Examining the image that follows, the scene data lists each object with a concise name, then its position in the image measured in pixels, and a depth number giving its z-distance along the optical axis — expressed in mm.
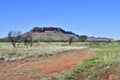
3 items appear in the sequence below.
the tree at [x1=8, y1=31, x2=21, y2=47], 38602
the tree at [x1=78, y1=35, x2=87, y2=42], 63688
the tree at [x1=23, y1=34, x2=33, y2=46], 45073
